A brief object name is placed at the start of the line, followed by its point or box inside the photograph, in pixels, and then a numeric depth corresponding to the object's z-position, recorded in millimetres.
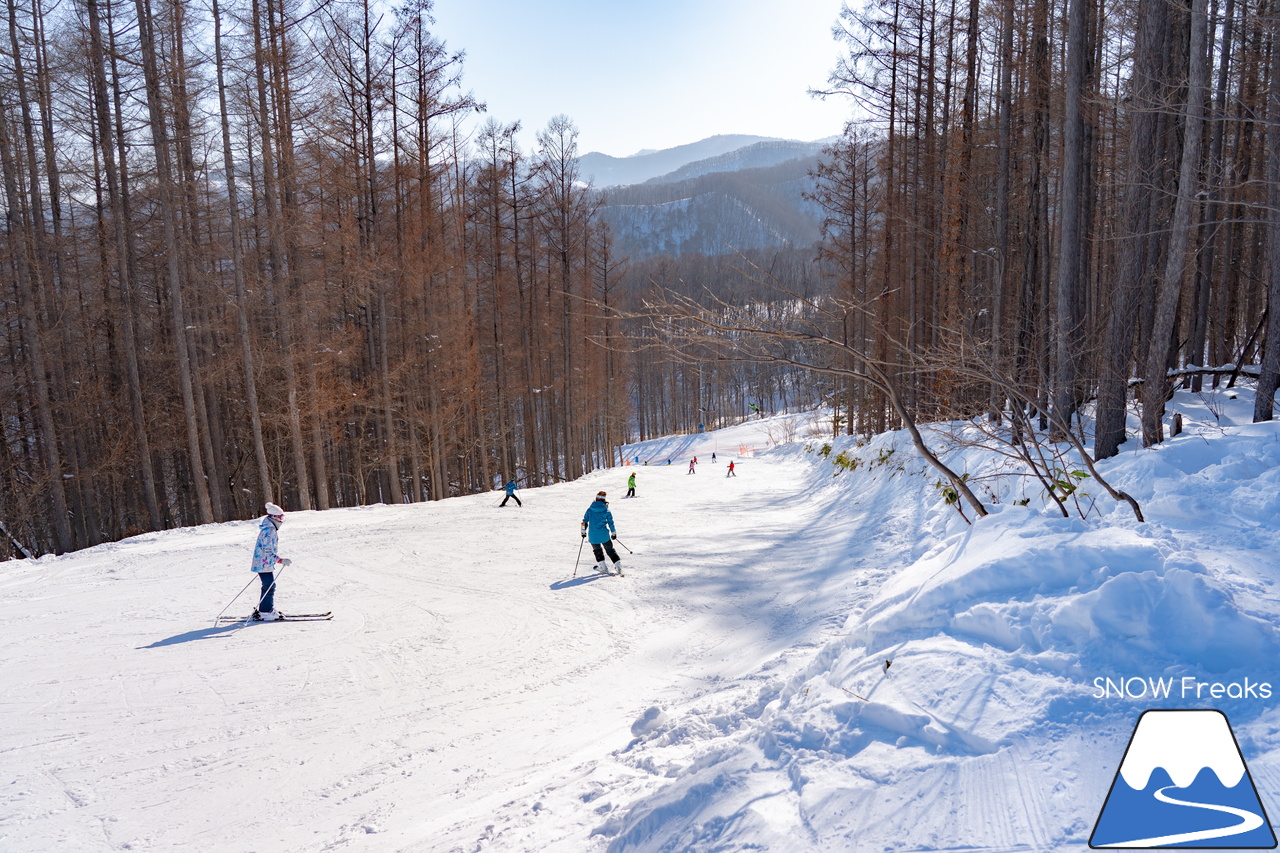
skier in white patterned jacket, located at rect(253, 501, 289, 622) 8102
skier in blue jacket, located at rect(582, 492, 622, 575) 10383
